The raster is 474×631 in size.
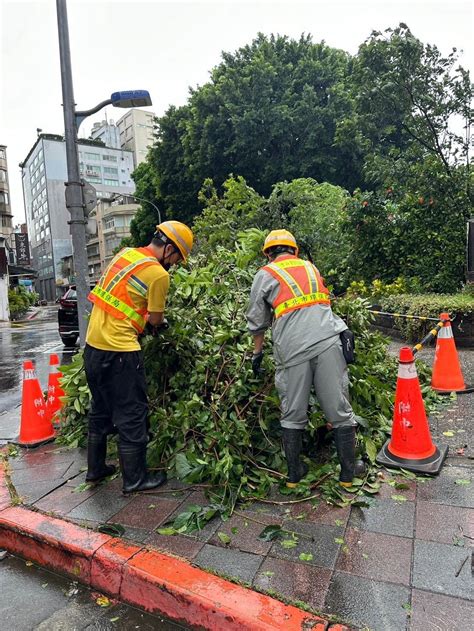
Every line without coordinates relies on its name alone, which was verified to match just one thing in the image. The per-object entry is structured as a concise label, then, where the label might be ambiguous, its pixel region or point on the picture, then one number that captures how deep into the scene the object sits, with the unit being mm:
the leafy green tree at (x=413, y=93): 8797
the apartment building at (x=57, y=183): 73688
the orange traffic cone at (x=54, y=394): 4883
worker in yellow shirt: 3127
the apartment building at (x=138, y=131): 81938
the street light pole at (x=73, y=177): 6754
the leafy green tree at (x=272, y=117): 19875
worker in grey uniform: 2941
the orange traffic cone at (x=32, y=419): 4465
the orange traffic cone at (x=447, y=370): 4945
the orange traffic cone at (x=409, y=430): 3242
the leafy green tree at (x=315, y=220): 10305
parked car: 11773
